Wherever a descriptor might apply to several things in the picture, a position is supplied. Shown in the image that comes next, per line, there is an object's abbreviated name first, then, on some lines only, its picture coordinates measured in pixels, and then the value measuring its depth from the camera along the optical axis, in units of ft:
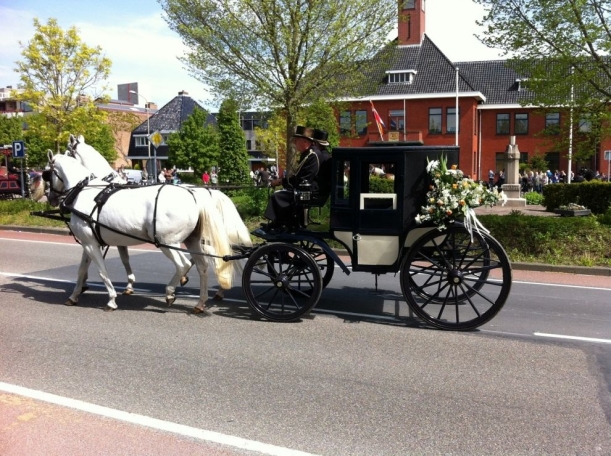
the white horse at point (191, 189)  25.13
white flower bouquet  20.74
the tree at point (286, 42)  52.70
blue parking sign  70.54
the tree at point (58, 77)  82.38
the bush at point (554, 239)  38.40
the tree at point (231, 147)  179.32
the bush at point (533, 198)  96.62
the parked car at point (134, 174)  172.96
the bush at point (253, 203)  56.90
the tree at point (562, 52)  44.06
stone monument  89.30
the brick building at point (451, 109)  156.87
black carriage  21.62
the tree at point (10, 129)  234.79
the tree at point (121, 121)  137.18
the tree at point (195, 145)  191.42
